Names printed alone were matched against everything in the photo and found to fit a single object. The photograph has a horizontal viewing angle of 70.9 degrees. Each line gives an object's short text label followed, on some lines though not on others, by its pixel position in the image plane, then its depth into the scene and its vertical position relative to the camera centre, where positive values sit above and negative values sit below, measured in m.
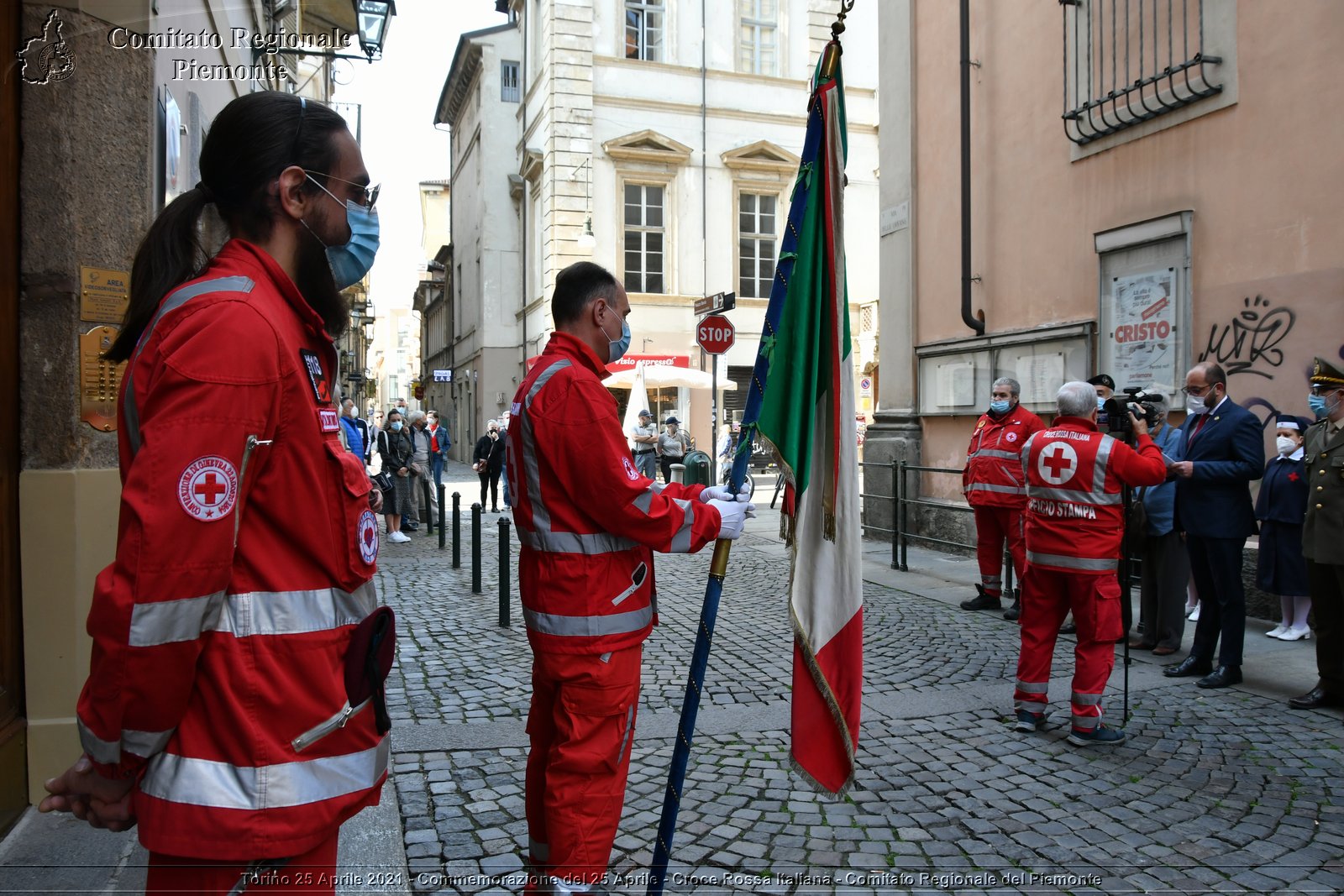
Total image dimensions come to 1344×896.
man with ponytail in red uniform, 1.52 -0.20
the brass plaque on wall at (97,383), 3.77 +0.27
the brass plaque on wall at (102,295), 3.76 +0.63
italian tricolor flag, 2.99 +0.02
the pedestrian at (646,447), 18.11 -0.01
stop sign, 14.14 +1.68
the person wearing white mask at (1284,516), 6.42 -0.51
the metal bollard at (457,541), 10.64 -1.07
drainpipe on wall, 11.01 +3.18
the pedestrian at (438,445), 19.77 +0.05
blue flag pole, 2.77 -0.09
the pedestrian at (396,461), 13.39 -0.19
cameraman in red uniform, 4.84 -0.55
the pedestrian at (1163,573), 6.68 -0.93
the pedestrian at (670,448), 18.56 -0.03
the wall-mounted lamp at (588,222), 25.12 +6.11
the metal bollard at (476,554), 9.12 -1.05
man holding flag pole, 2.69 -0.41
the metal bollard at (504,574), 7.54 -1.03
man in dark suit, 5.87 -0.43
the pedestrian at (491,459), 15.30 -0.22
